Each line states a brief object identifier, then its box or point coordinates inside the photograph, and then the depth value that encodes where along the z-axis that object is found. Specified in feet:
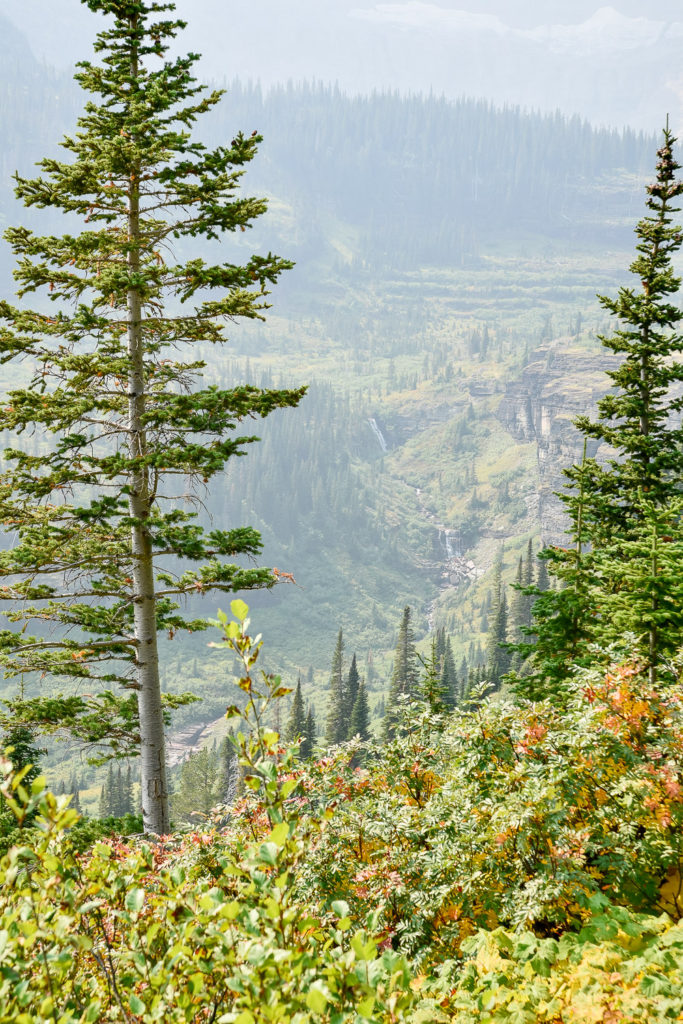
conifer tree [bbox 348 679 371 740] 234.58
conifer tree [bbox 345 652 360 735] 263.70
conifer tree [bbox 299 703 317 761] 204.56
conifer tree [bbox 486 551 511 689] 300.44
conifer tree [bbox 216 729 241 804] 236.84
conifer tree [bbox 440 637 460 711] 259.90
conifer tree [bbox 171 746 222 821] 274.16
